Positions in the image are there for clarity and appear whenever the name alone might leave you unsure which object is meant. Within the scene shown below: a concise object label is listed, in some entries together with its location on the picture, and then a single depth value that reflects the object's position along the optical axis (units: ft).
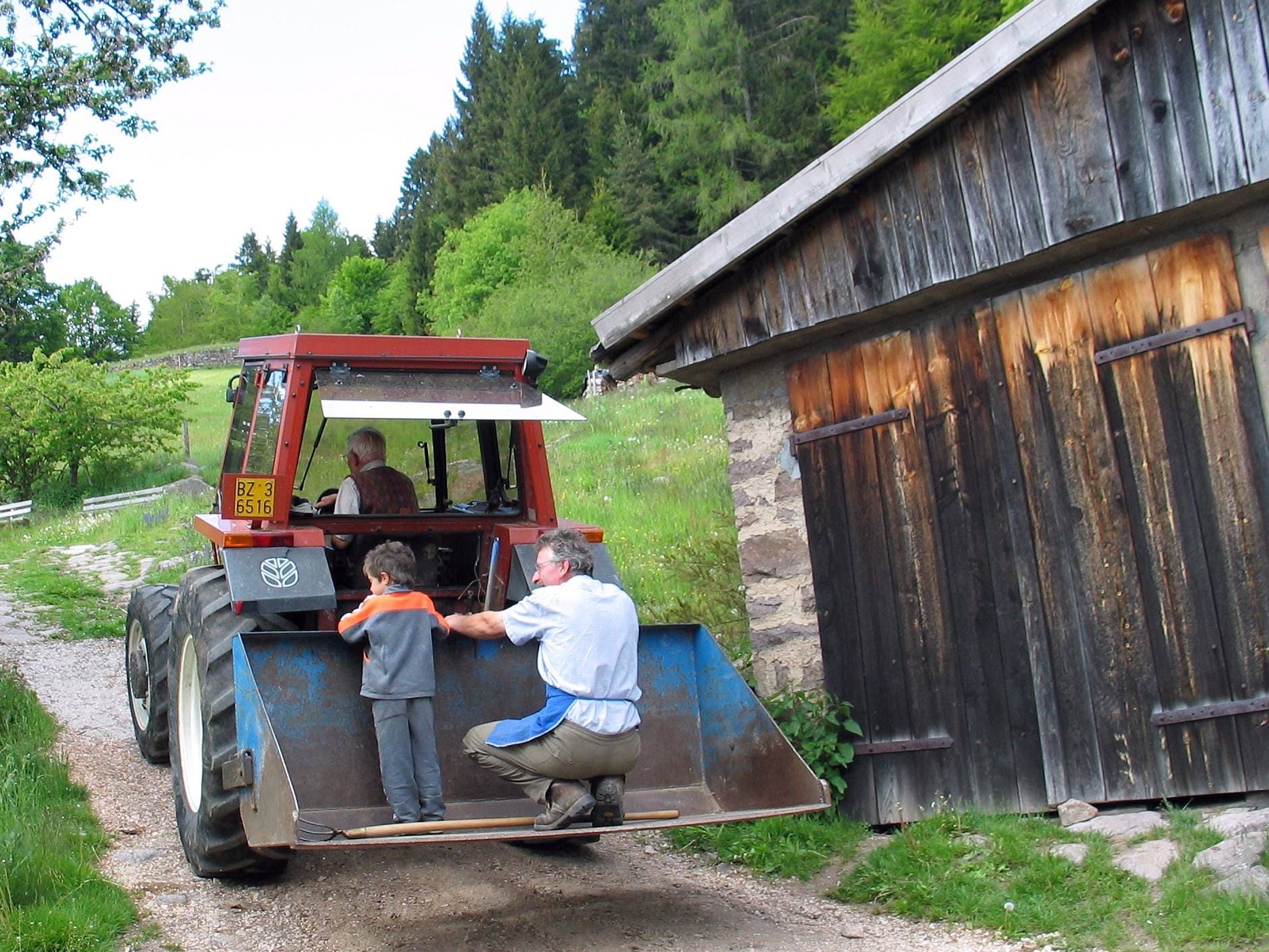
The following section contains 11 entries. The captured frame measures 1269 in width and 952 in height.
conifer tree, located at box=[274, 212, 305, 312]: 332.57
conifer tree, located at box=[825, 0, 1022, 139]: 124.77
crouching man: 14.82
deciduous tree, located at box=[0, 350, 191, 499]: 89.15
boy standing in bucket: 15.08
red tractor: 15.64
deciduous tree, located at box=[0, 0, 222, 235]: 33.17
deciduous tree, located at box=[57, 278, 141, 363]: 252.62
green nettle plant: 20.52
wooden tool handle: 13.91
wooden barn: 16.56
